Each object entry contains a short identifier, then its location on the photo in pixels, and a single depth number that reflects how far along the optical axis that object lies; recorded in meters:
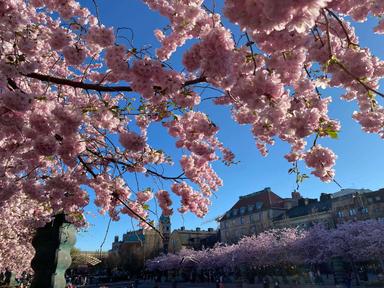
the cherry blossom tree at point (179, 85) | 3.60
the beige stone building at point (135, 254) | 74.36
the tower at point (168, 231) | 81.06
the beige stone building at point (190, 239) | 79.56
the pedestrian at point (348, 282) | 25.20
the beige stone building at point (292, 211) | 47.50
